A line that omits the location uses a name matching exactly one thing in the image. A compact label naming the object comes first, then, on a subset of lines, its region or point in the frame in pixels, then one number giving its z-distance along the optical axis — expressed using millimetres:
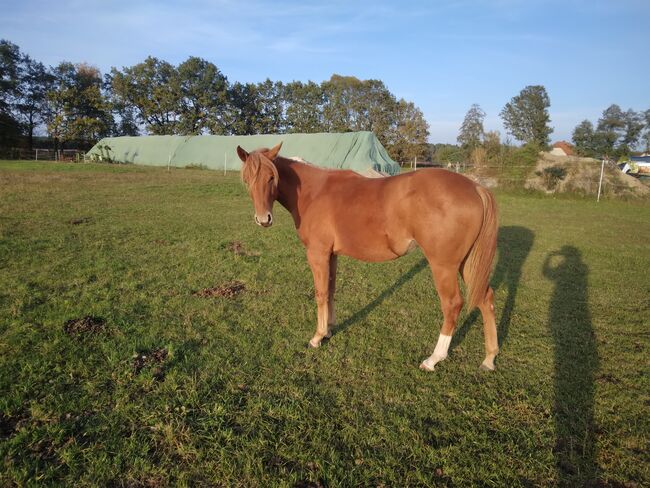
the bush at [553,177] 19672
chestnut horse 3389
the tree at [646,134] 71812
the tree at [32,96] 47250
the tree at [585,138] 68562
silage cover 25125
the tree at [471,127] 56656
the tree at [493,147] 22448
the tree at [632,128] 73000
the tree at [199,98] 54281
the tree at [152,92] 51219
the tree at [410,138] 47750
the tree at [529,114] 64938
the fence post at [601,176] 17891
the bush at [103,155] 36375
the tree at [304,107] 59250
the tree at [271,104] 60281
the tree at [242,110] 56375
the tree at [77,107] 44781
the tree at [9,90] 44094
